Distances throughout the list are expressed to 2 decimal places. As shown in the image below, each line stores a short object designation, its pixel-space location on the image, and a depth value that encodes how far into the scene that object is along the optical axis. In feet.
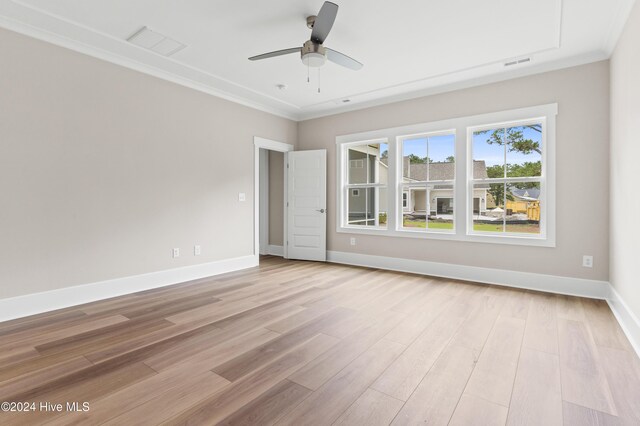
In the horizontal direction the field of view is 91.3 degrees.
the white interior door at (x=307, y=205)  19.35
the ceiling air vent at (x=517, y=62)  12.34
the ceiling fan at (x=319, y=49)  8.46
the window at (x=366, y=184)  17.85
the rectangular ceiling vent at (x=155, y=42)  10.57
